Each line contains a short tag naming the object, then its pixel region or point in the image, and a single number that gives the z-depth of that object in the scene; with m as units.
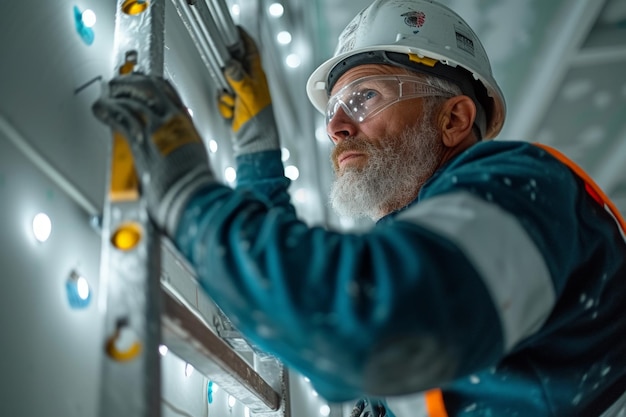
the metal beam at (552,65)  3.21
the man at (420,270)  0.87
